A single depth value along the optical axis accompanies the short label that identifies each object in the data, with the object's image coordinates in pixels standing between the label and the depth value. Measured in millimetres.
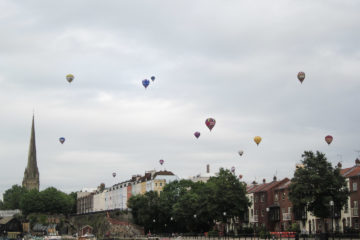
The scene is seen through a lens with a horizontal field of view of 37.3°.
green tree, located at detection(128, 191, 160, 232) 145375
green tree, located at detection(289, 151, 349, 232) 76562
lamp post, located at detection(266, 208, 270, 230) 112625
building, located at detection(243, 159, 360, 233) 88250
